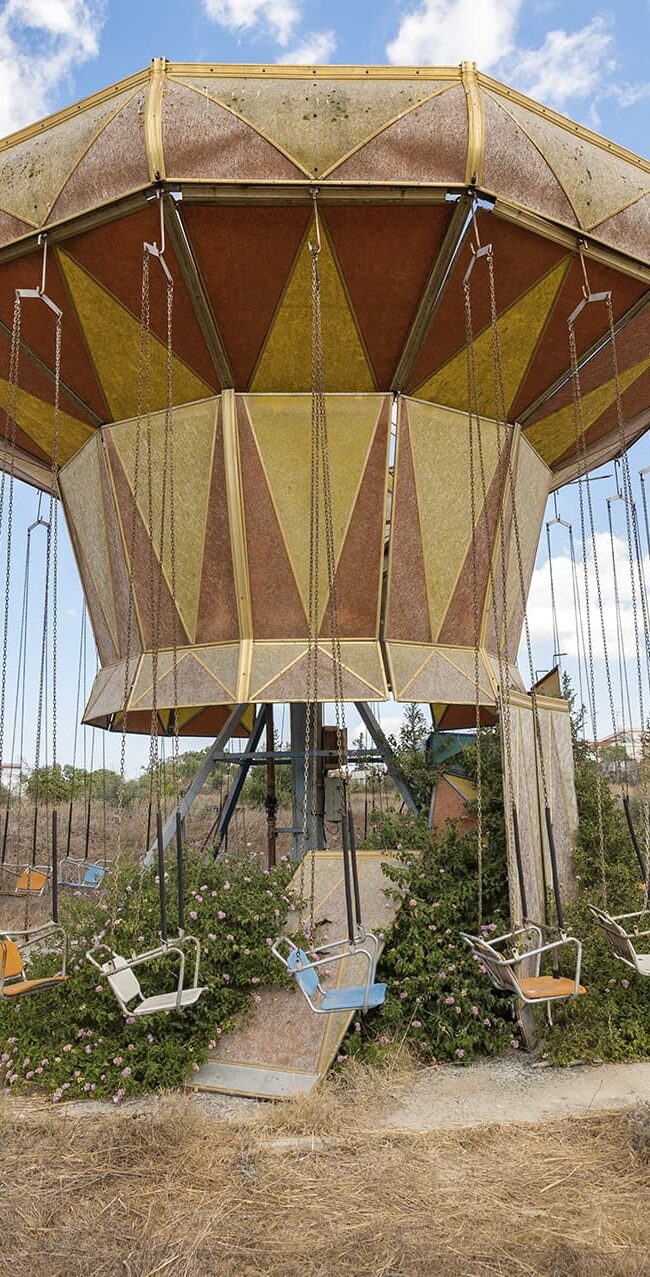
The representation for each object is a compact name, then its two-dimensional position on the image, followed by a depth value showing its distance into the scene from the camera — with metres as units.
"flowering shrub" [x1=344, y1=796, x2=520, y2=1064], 8.62
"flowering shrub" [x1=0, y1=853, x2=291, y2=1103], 8.05
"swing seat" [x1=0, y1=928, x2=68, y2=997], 6.73
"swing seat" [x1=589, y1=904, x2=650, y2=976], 7.10
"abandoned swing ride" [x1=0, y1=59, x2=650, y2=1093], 9.23
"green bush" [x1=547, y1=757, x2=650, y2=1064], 8.41
